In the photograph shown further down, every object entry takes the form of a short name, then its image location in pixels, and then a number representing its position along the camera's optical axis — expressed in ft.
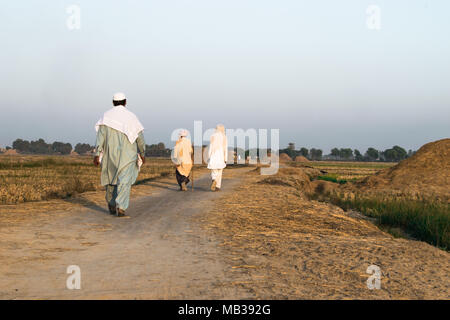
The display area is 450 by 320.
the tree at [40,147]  613.52
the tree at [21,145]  611.06
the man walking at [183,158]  47.78
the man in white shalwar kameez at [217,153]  45.75
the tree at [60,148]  622.95
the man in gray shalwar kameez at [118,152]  27.02
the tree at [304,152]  641.24
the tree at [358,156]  629.68
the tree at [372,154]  601.62
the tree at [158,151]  514.23
